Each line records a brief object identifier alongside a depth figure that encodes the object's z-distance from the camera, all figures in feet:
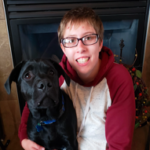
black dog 2.32
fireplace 4.30
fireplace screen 4.77
